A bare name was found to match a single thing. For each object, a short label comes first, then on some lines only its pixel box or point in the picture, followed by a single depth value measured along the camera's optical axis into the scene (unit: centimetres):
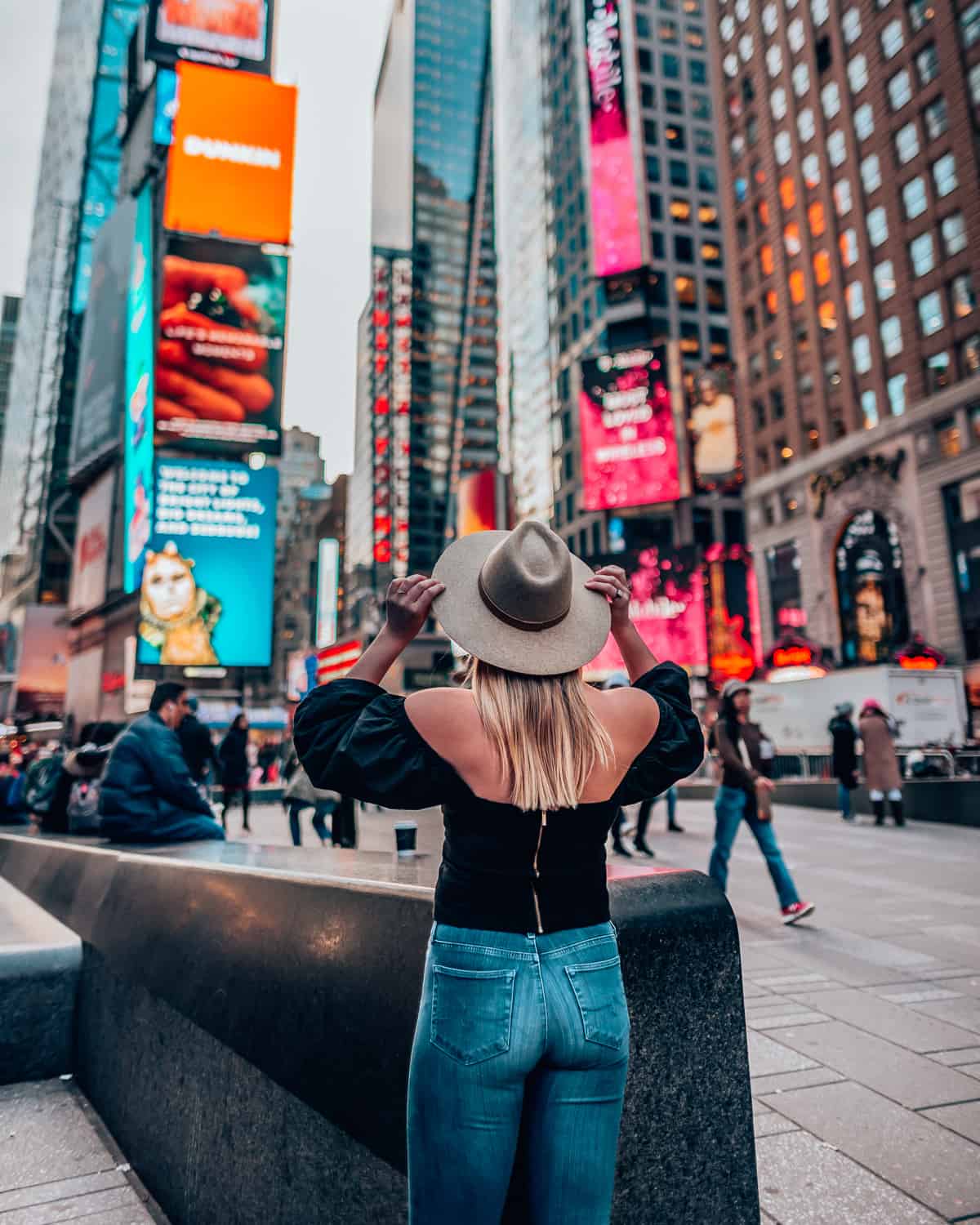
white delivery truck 2278
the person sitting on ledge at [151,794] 490
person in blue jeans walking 679
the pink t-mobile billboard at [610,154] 3916
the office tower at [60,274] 5994
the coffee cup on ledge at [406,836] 340
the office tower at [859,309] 3750
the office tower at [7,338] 12388
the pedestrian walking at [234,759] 1455
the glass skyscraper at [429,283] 11569
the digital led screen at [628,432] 3769
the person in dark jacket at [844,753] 1434
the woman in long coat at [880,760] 1314
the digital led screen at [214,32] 2920
